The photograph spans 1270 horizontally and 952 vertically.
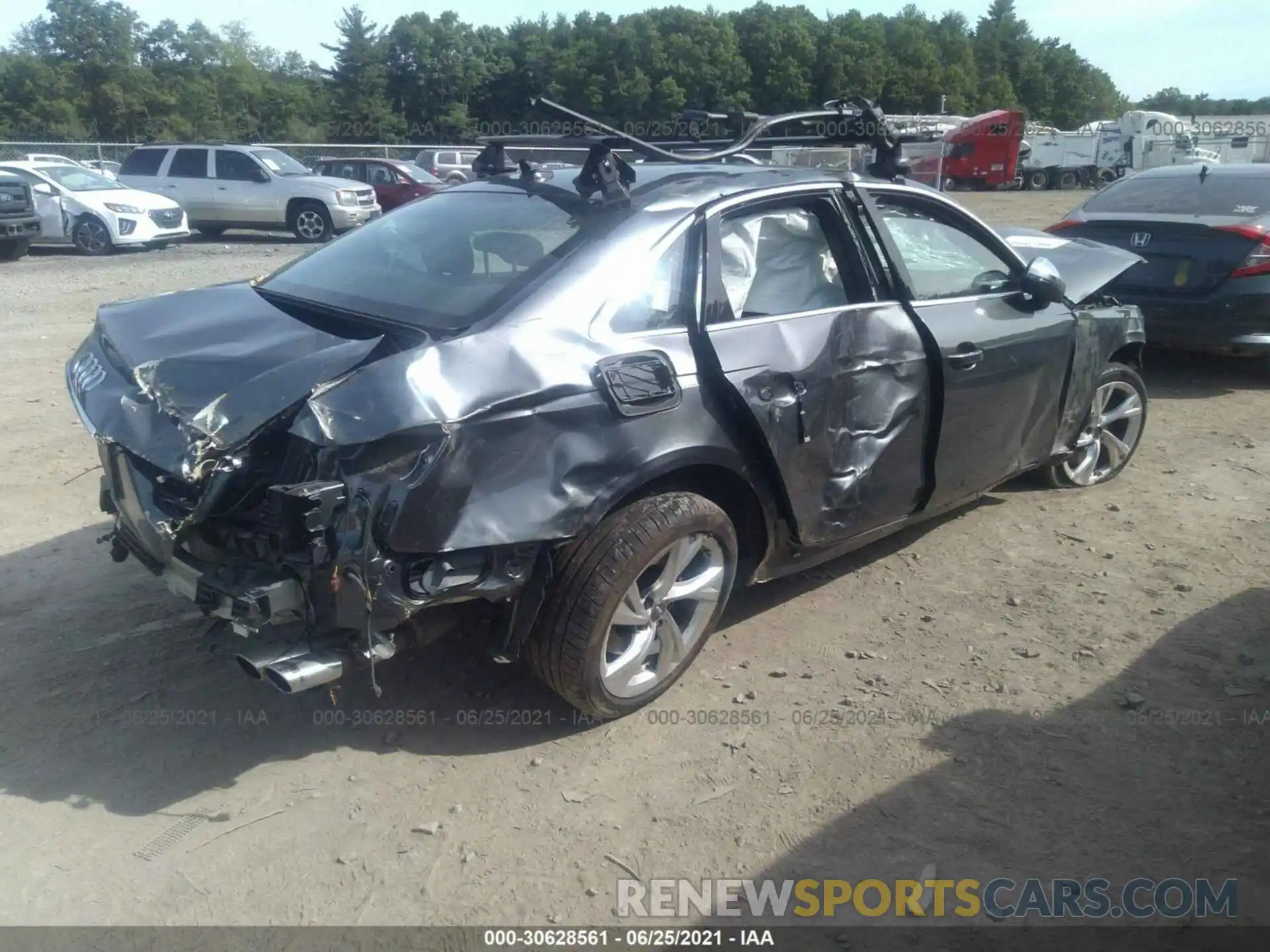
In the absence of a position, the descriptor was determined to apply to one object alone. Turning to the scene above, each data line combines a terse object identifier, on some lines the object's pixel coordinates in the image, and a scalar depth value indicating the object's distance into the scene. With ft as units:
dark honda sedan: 23.52
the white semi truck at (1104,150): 126.72
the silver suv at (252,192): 61.36
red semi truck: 127.34
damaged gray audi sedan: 9.23
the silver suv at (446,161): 83.61
